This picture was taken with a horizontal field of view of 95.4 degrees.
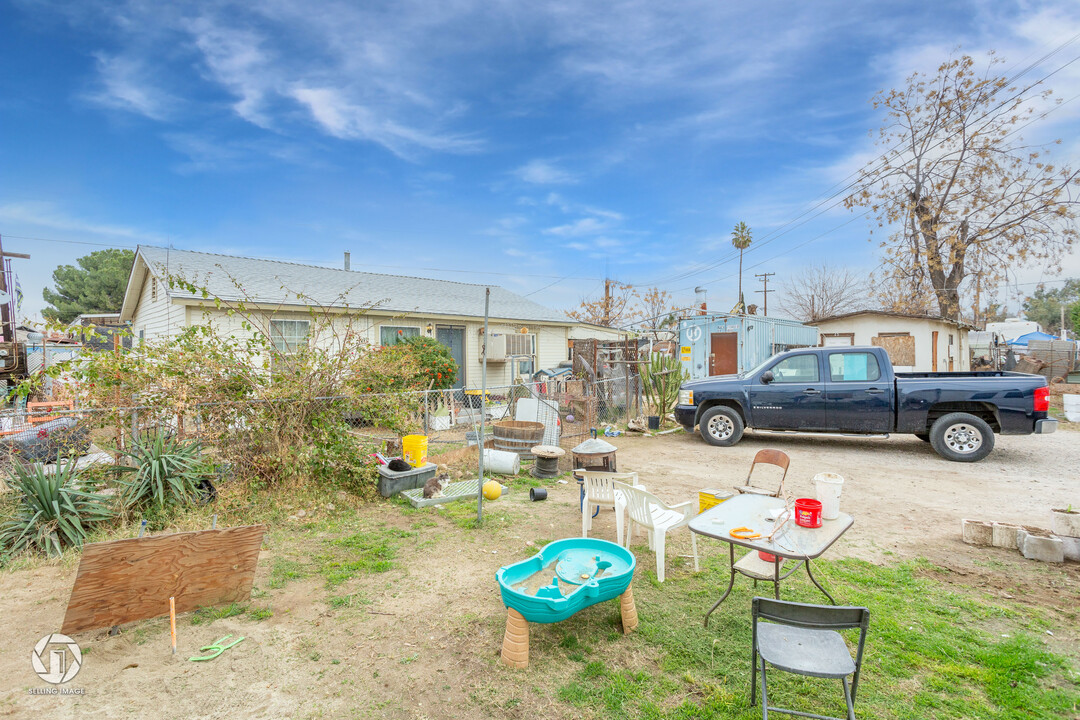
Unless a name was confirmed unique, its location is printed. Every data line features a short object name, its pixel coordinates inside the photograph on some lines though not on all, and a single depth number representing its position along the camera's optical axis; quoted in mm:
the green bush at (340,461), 5863
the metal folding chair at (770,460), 4762
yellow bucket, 6637
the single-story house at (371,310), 11367
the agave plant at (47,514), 4148
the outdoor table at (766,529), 2869
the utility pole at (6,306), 12408
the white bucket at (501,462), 7277
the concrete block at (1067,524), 4297
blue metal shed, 16906
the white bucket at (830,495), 3398
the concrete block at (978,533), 4609
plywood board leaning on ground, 2986
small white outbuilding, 17047
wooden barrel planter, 8070
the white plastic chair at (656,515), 3924
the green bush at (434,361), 12102
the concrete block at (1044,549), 4176
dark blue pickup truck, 7695
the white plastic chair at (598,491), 4668
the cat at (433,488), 5984
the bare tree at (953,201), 18375
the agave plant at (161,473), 4750
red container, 3232
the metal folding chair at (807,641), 2043
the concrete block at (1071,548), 4191
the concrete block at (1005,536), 4531
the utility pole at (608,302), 33719
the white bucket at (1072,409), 11984
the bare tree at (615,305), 33875
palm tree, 38062
